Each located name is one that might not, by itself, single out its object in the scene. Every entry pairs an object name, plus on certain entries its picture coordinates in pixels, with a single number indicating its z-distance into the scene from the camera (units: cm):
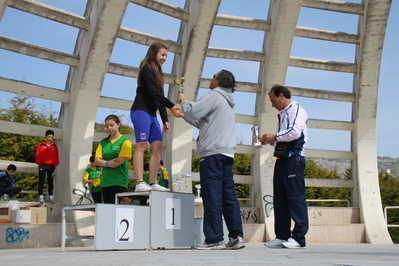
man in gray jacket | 452
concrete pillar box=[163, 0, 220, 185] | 1125
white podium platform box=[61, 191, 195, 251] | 448
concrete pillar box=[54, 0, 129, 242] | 1008
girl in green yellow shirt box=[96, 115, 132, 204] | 538
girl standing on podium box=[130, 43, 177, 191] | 511
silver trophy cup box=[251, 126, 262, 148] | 517
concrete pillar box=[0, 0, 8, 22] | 862
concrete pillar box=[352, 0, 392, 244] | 1266
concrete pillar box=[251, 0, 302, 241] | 1204
